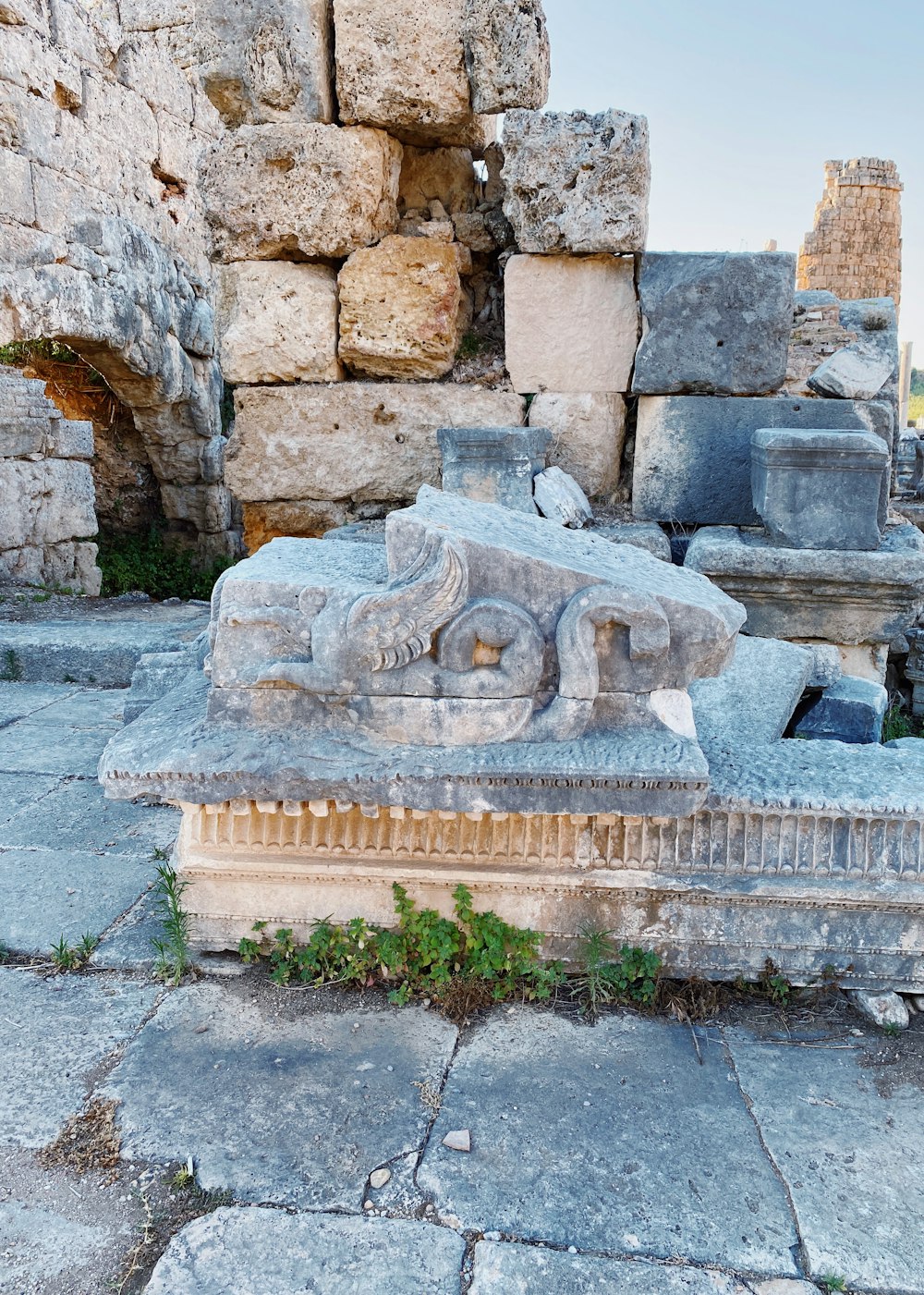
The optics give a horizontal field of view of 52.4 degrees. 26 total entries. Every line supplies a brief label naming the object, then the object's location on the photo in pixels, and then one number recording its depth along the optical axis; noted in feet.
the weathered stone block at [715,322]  14.28
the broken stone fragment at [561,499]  13.56
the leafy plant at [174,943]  7.68
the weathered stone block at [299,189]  14.94
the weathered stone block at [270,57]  14.75
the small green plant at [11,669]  16.48
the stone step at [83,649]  16.21
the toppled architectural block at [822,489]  12.10
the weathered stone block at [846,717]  10.39
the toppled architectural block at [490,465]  13.78
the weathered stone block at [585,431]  15.51
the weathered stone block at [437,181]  16.53
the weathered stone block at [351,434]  15.83
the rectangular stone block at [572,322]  15.05
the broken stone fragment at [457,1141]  5.80
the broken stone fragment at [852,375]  14.33
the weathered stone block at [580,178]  13.99
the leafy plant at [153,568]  31.78
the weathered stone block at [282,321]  15.71
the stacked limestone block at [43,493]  24.06
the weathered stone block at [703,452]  14.66
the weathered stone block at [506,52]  14.42
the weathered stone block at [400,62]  14.65
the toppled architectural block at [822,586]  12.12
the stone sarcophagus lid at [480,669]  6.63
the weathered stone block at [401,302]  15.46
